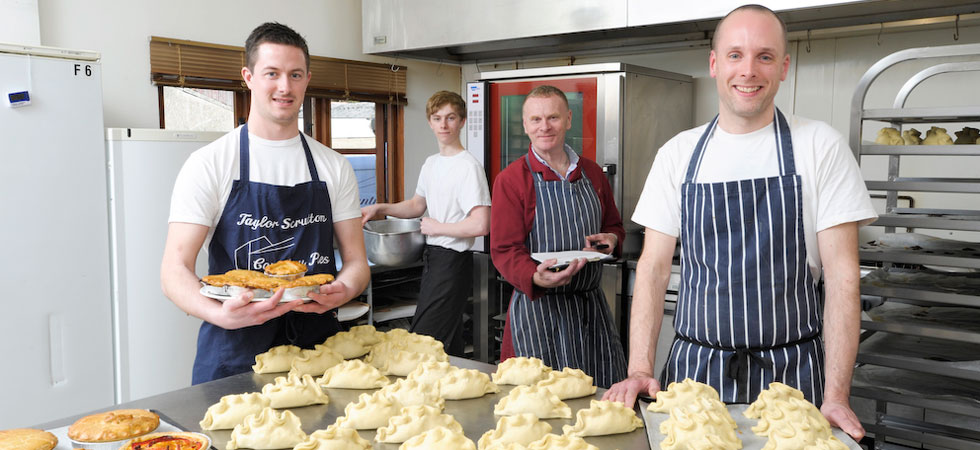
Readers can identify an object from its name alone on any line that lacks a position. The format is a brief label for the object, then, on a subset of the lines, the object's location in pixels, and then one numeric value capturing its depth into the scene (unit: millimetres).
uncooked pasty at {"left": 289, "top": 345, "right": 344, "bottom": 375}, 1784
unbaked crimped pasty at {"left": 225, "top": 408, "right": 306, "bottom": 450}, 1359
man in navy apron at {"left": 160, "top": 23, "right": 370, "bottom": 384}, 1802
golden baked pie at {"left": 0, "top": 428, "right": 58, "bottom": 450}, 1294
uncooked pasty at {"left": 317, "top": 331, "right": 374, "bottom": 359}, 1927
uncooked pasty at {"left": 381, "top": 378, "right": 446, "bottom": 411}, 1585
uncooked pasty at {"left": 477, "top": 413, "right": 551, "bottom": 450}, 1361
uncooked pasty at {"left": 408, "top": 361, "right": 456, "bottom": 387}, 1679
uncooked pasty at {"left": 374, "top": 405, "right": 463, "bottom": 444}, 1401
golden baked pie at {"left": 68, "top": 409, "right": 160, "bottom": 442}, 1352
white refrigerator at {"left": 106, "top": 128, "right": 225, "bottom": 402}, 3344
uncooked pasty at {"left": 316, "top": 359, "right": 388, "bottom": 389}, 1695
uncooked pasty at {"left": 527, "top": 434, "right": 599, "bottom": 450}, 1266
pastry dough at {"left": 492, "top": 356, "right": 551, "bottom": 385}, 1724
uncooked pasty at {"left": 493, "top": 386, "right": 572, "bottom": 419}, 1521
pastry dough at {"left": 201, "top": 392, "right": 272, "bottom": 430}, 1450
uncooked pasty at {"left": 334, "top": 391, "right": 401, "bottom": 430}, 1457
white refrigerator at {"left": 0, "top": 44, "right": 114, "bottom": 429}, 2992
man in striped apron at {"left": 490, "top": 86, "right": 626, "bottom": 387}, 2623
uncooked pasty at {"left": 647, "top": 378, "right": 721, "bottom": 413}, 1517
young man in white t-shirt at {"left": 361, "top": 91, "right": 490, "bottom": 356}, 3691
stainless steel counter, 1432
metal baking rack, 2137
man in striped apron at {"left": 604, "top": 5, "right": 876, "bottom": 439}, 1646
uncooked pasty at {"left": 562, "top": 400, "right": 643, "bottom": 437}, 1415
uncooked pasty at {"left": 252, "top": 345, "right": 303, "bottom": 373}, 1795
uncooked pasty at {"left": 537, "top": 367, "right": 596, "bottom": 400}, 1631
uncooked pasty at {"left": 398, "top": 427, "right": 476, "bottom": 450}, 1288
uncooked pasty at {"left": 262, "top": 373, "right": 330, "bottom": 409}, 1558
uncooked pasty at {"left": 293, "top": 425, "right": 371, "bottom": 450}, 1298
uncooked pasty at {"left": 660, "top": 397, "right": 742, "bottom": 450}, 1297
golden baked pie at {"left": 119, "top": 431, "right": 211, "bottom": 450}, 1289
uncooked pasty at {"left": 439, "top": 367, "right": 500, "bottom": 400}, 1624
